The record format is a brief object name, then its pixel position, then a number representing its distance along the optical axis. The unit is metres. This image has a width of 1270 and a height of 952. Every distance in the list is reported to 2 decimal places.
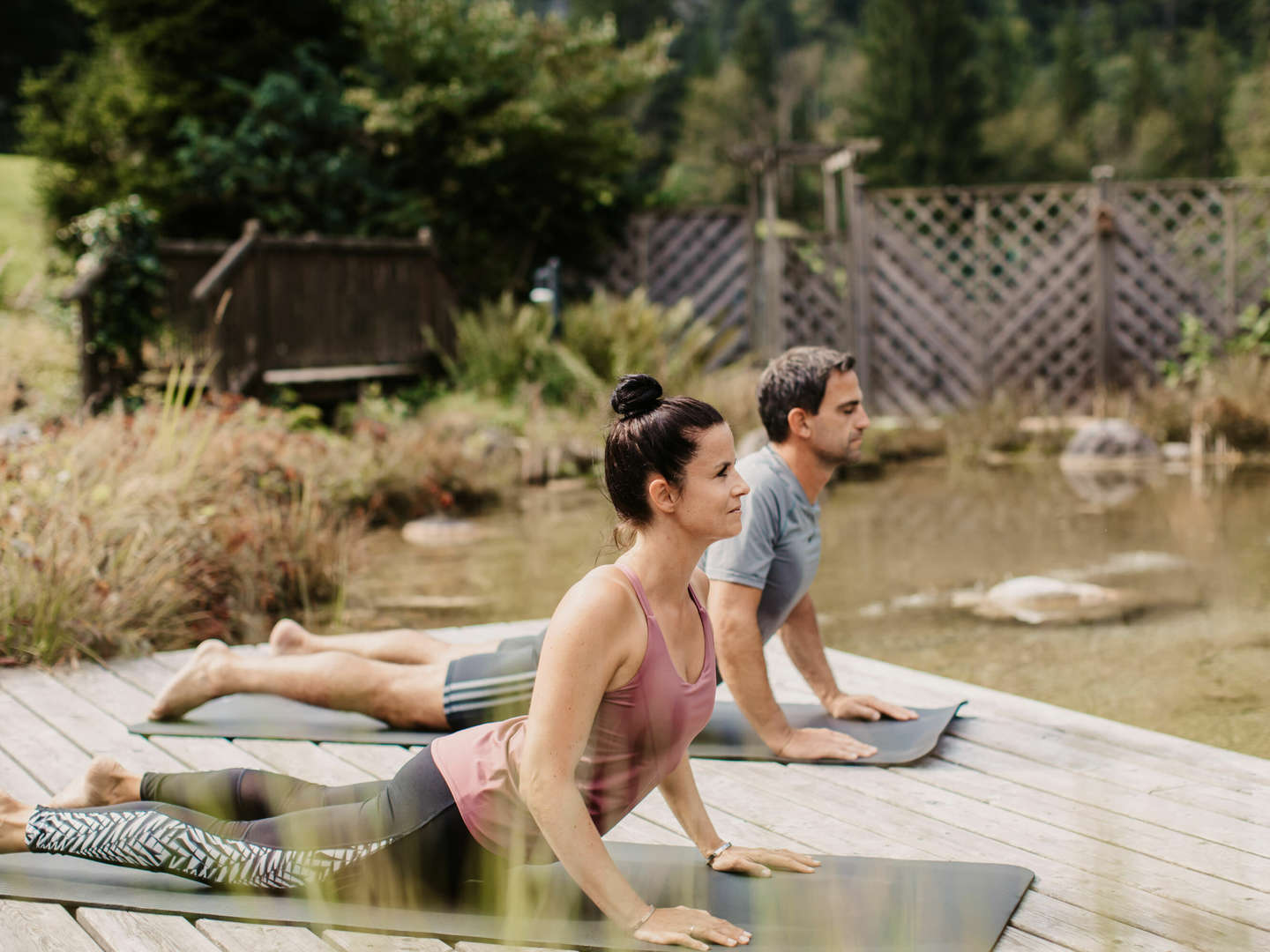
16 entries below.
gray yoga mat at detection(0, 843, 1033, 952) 1.96
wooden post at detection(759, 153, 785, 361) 11.04
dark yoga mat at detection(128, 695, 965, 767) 2.89
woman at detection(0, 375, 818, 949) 1.78
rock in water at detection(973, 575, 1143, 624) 5.03
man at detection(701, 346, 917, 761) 2.71
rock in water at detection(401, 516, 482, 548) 6.85
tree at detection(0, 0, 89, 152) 26.77
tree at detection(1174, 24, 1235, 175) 25.22
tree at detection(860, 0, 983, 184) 22.38
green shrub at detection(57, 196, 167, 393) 7.58
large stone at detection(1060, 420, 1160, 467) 9.09
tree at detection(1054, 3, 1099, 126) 26.23
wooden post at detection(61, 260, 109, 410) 7.41
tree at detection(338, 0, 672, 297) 11.59
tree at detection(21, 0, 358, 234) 11.72
